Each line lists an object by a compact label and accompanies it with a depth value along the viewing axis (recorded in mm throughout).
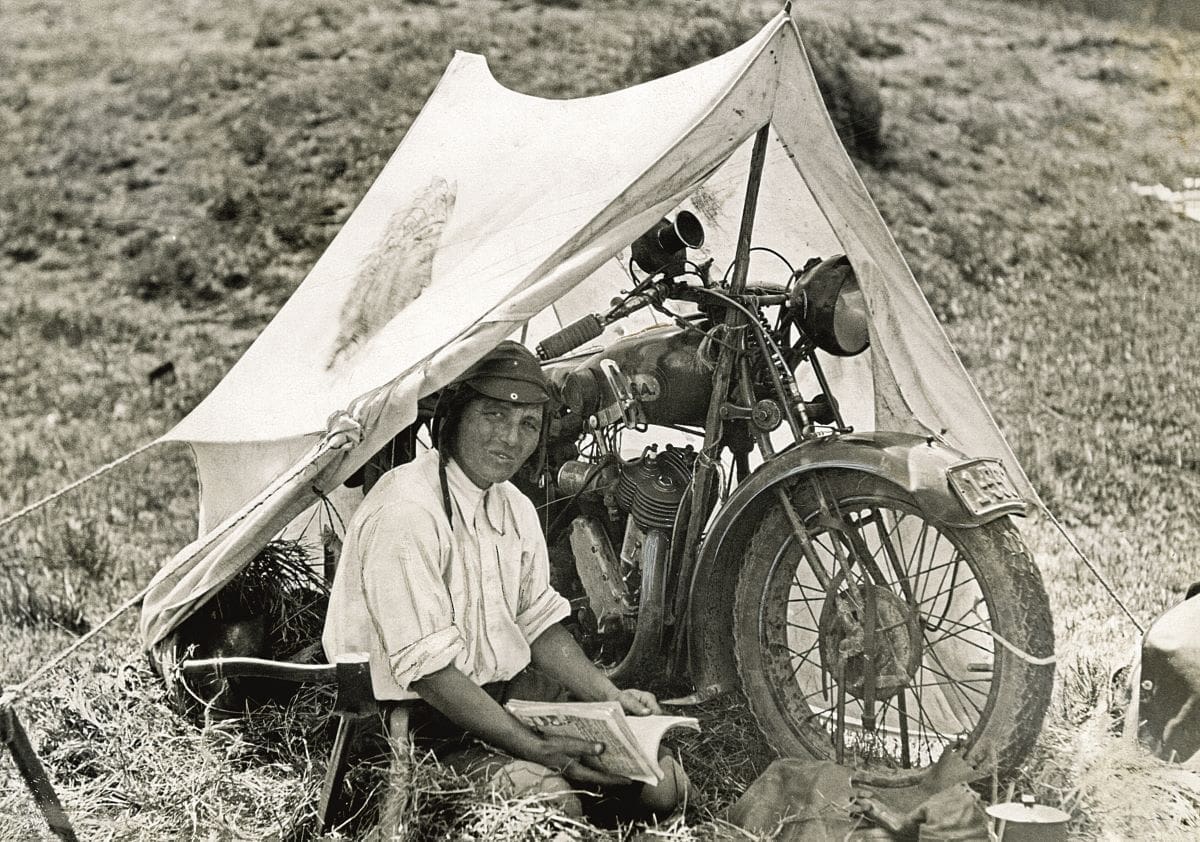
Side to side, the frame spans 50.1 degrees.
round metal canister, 3035
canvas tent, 3564
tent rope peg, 3123
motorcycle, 3244
